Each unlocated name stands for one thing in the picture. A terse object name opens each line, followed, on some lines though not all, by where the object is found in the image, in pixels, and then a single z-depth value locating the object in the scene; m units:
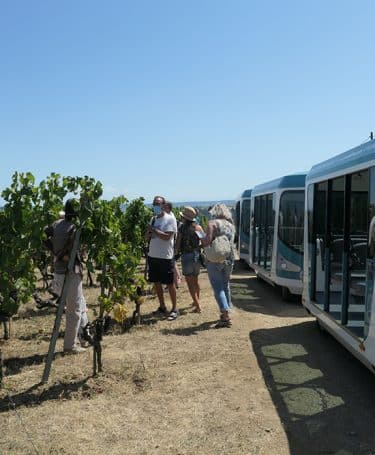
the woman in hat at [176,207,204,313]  8.02
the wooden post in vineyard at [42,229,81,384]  4.90
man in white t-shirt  7.51
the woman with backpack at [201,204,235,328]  6.96
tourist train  4.66
